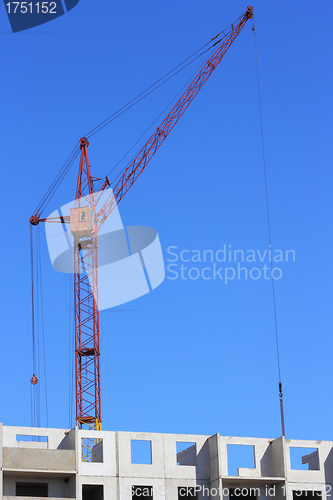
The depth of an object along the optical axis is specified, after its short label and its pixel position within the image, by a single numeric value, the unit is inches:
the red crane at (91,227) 3750.0
